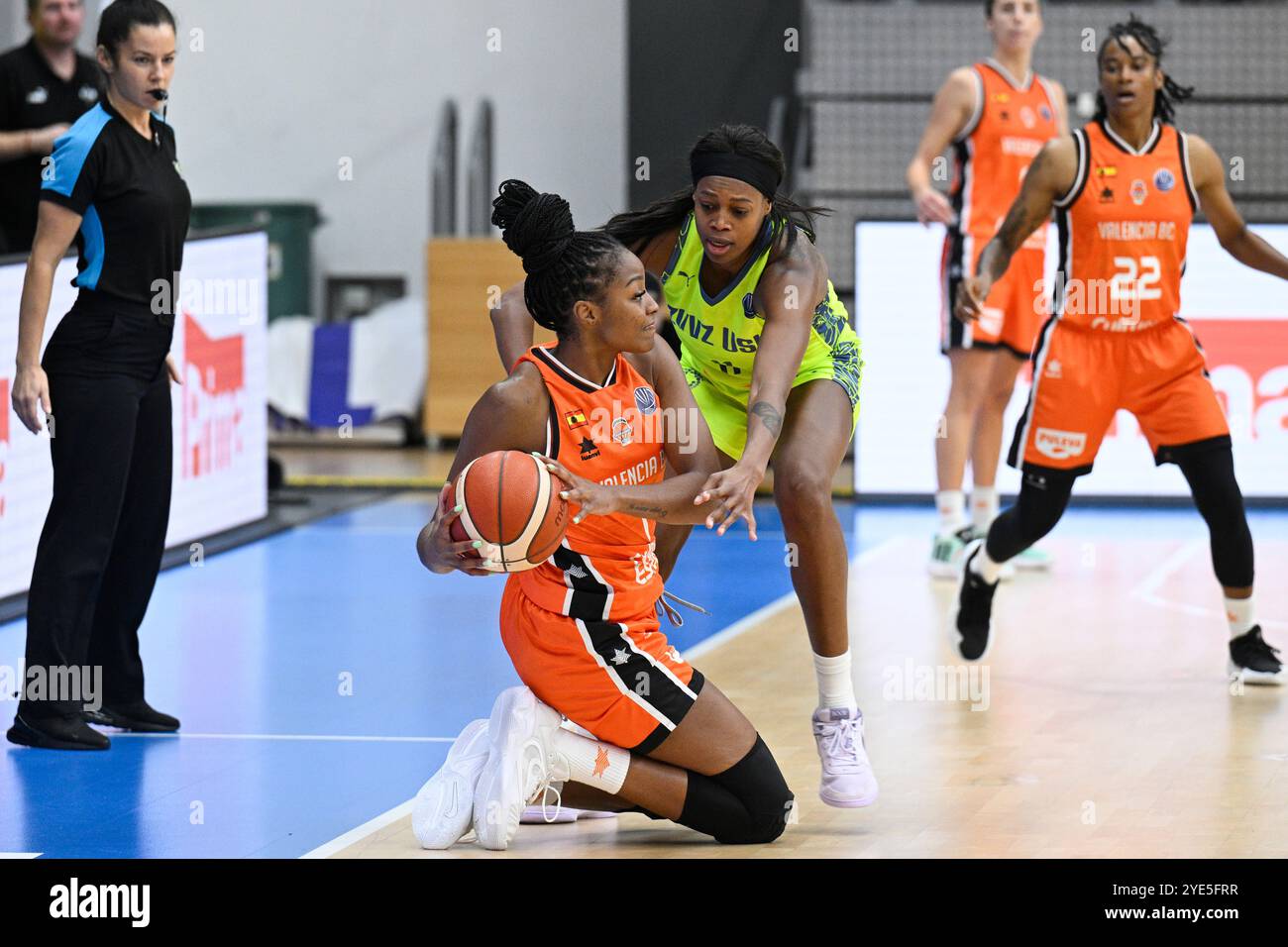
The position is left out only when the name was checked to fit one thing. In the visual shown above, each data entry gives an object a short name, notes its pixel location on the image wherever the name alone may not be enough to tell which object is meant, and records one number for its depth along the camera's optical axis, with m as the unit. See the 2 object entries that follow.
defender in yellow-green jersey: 9.52
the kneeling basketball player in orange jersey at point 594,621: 8.75
